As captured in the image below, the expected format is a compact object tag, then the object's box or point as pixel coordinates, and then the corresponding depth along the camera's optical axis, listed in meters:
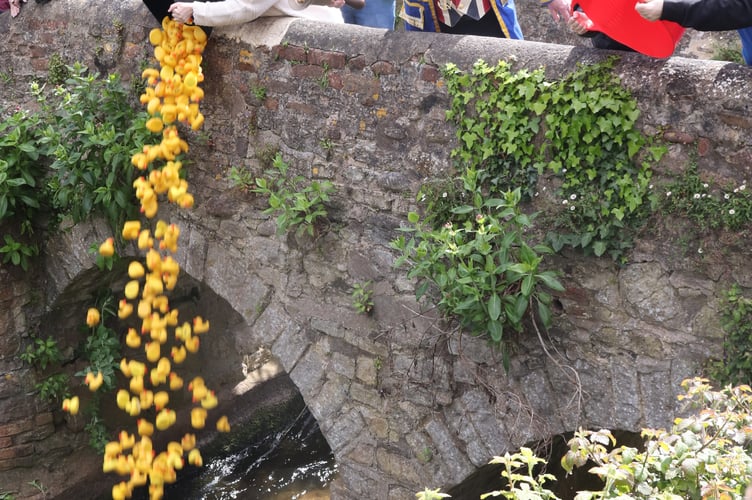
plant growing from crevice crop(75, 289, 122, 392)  5.00
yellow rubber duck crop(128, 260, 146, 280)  3.48
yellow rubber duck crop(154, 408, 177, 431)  3.58
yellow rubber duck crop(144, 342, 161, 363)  3.53
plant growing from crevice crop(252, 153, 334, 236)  3.54
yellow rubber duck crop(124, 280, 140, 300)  3.43
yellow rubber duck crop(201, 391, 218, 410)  3.60
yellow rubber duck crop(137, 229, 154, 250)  3.55
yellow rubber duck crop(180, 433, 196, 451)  3.83
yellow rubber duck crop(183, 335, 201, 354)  3.62
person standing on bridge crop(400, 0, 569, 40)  3.77
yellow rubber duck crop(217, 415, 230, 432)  3.81
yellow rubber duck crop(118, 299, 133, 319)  3.52
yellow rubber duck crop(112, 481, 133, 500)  3.51
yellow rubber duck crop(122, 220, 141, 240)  3.54
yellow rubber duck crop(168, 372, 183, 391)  3.73
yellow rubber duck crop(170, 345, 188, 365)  3.61
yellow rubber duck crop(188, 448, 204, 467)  3.66
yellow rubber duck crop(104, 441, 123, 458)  3.63
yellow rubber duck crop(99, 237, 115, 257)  3.66
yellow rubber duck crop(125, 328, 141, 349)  3.59
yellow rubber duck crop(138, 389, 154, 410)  3.69
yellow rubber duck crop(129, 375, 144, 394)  3.64
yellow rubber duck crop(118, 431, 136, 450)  3.66
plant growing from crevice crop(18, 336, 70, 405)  4.92
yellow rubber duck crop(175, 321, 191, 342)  3.65
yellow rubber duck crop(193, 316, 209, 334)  3.56
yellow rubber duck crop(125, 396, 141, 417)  3.65
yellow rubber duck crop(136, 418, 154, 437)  3.56
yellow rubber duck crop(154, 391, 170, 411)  3.59
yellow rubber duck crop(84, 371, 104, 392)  3.97
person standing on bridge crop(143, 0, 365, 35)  3.53
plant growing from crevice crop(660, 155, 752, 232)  2.62
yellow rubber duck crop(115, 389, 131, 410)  3.62
